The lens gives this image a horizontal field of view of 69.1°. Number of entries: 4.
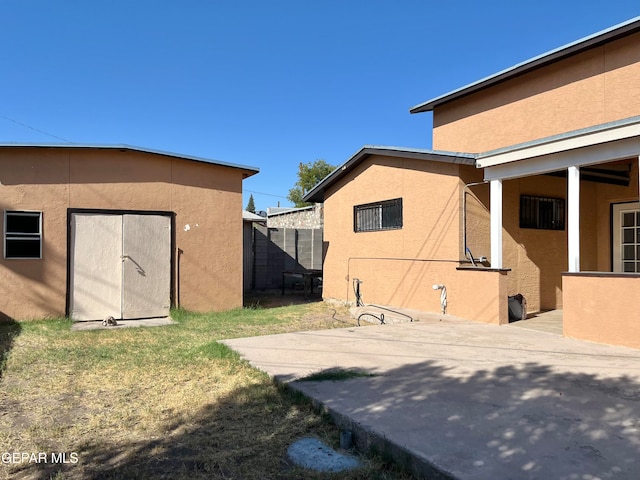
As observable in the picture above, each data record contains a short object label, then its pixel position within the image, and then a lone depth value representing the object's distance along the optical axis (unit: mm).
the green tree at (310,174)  38938
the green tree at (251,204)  85250
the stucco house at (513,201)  8156
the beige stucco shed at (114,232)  8938
